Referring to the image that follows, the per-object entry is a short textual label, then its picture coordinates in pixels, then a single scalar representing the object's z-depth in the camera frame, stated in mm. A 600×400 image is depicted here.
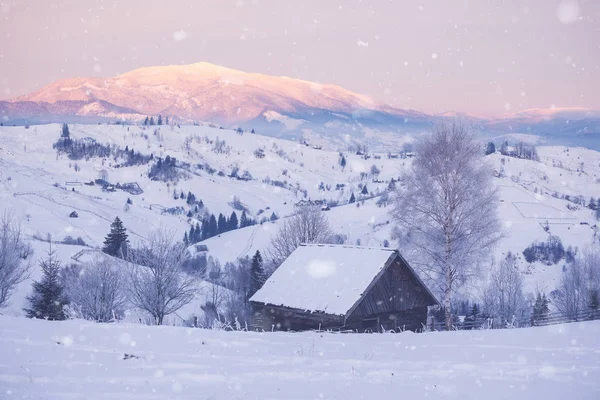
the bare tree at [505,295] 62269
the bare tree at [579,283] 61978
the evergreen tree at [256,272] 52884
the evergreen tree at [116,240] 82938
